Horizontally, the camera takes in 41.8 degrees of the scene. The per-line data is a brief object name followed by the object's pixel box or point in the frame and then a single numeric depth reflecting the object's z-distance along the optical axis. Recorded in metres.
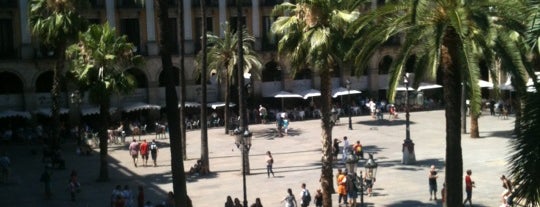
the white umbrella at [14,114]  45.88
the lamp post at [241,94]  29.84
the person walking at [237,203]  22.60
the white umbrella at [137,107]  49.71
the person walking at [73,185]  27.58
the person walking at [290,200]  23.17
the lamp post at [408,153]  31.97
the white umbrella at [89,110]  47.77
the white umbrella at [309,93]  54.17
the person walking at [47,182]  28.23
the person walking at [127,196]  24.87
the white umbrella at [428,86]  55.77
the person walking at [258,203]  22.05
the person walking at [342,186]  24.14
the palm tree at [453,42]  14.53
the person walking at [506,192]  21.58
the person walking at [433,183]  24.66
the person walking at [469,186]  23.73
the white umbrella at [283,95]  53.69
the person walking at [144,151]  35.12
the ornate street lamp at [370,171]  23.66
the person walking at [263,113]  50.28
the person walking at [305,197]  24.00
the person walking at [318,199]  23.67
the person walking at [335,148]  34.03
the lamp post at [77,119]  42.16
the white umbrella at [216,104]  51.53
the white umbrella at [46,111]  47.56
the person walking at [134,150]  35.09
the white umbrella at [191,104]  50.72
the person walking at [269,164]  30.31
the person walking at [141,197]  25.16
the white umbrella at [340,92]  54.16
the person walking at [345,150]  32.61
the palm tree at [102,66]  30.50
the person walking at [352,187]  24.05
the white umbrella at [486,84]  52.16
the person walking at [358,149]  32.97
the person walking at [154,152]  34.81
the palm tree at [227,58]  44.22
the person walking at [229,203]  22.86
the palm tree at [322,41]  22.77
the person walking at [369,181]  25.86
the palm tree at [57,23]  35.59
